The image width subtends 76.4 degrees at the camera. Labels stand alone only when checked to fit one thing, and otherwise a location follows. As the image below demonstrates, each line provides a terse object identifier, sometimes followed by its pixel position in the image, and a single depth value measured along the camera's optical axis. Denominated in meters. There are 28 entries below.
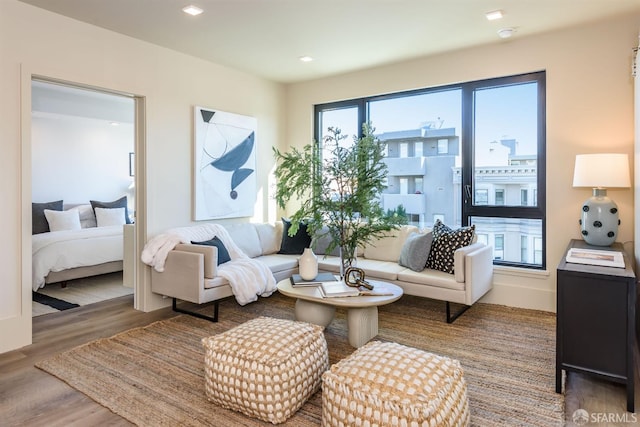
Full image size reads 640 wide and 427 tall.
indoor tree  3.25
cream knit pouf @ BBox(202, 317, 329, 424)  2.04
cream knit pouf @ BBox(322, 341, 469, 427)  1.71
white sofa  3.47
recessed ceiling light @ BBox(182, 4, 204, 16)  3.13
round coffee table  2.91
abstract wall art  4.45
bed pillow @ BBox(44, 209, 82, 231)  5.78
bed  4.55
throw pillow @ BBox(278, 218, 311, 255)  4.77
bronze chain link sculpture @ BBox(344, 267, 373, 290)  3.18
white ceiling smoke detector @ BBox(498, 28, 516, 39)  3.62
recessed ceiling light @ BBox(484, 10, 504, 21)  3.27
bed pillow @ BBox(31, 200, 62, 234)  5.74
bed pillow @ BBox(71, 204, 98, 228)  6.43
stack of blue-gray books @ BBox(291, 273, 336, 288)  3.25
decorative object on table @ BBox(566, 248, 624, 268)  2.42
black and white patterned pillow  3.76
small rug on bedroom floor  4.18
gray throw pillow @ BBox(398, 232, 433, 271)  3.84
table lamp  3.17
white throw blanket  3.72
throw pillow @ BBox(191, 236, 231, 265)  3.93
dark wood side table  2.17
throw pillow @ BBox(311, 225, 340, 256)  4.63
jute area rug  2.16
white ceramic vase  3.32
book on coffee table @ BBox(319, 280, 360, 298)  2.99
